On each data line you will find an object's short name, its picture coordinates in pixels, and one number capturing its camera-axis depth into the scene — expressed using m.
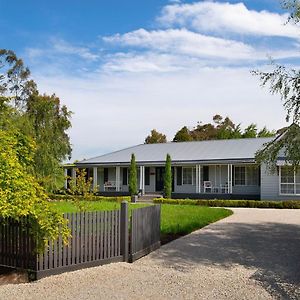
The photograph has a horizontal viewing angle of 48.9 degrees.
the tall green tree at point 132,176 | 25.38
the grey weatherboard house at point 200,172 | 22.74
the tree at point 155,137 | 53.05
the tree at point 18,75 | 35.07
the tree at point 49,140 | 22.07
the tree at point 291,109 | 8.74
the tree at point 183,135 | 49.25
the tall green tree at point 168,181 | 24.32
